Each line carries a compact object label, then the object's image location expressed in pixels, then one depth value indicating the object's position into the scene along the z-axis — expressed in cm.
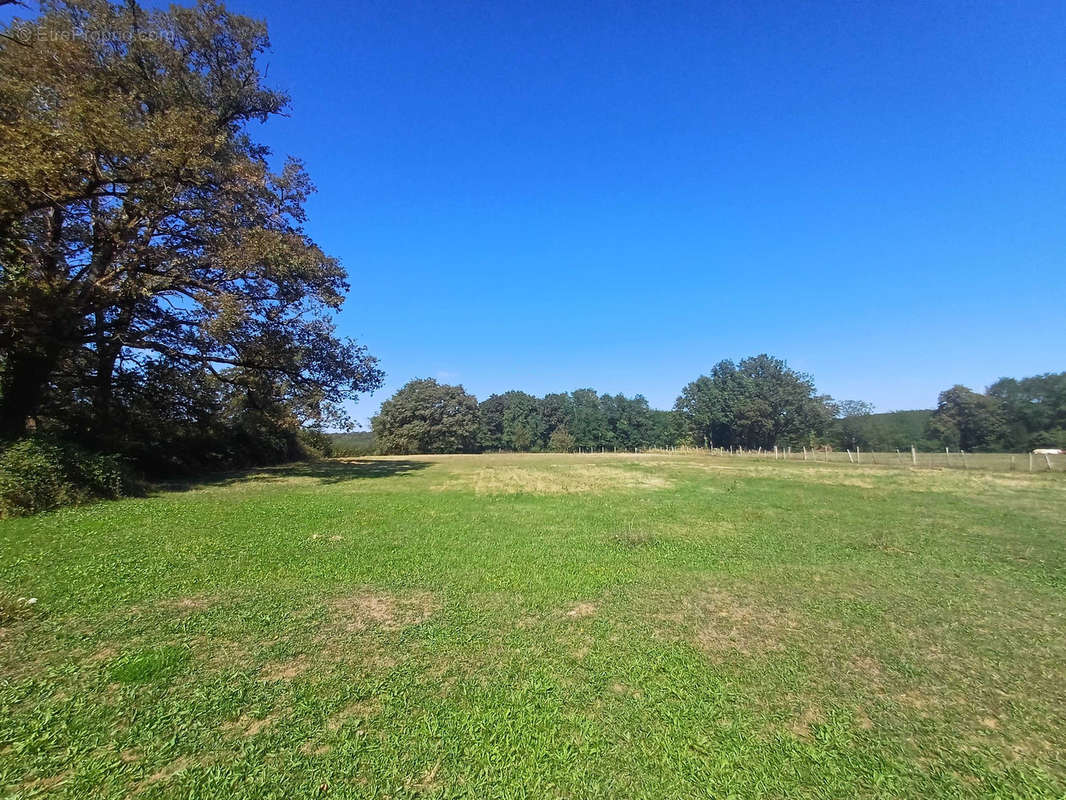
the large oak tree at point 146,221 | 1052
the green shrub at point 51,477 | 851
